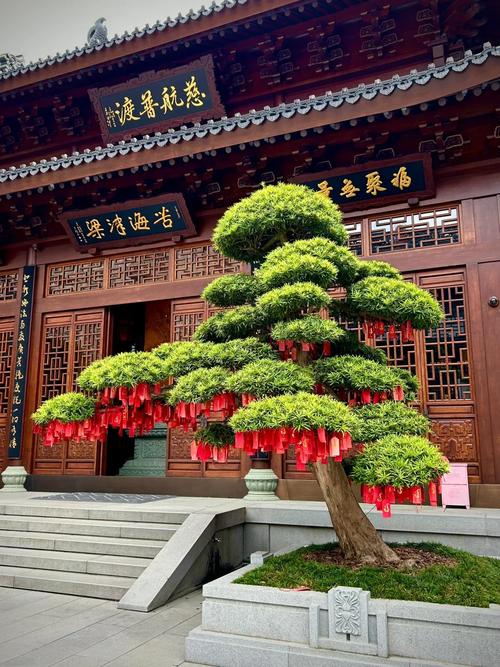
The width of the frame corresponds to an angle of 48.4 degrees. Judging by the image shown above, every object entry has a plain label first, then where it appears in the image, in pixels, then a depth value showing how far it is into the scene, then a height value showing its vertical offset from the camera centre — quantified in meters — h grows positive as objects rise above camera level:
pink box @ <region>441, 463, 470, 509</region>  5.41 -0.50
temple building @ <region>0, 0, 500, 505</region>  5.96 +3.21
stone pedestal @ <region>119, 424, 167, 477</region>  9.12 -0.32
